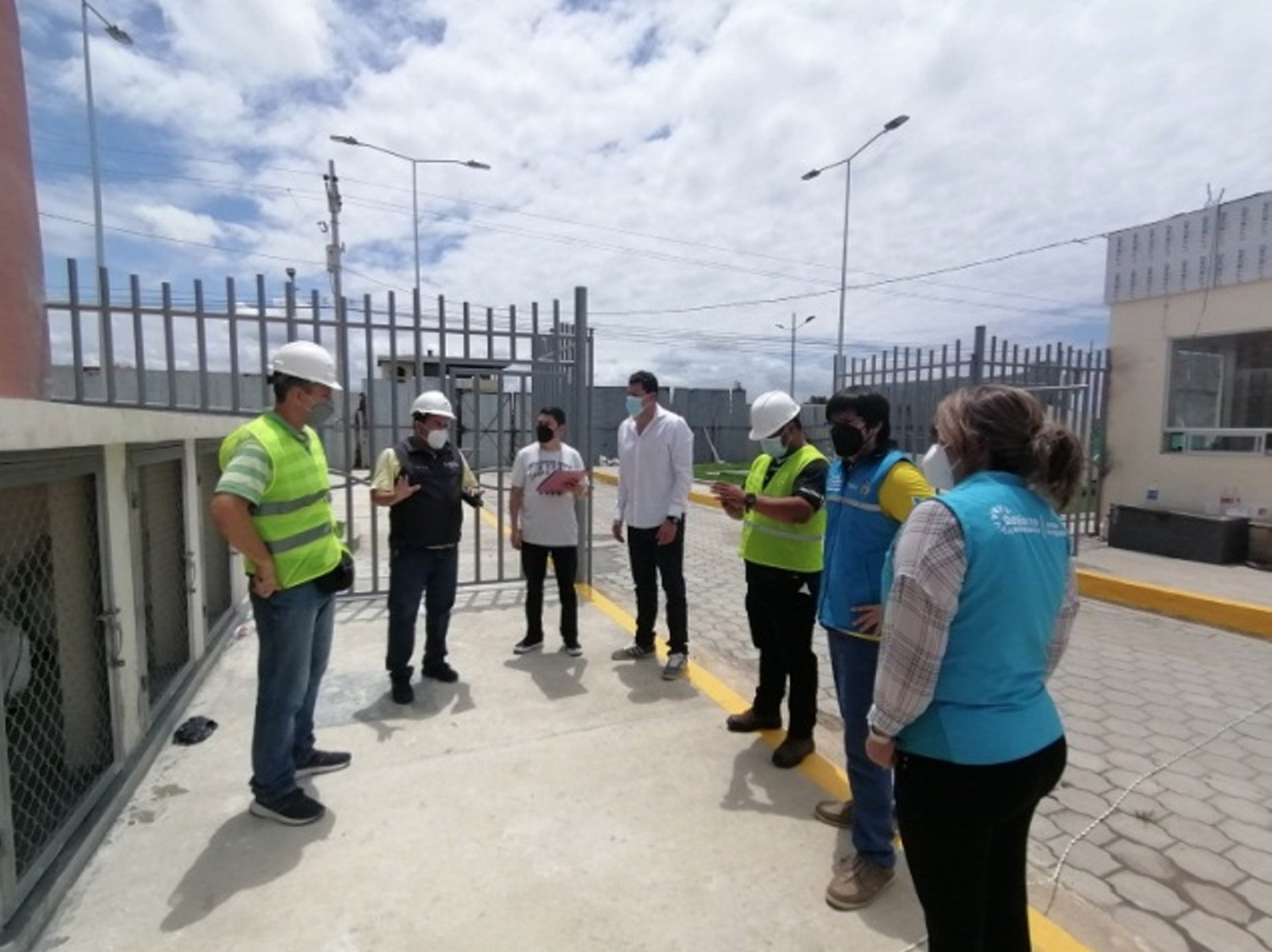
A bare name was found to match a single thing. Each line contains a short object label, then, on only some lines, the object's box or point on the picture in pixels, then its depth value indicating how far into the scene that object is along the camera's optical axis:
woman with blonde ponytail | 1.58
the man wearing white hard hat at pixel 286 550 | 2.65
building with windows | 8.15
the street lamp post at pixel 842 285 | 9.35
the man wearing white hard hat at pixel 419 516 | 3.96
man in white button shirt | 4.46
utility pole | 5.10
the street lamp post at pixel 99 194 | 12.62
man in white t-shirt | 4.68
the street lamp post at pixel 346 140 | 14.65
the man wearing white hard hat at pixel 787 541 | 3.19
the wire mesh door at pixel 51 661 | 2.44
